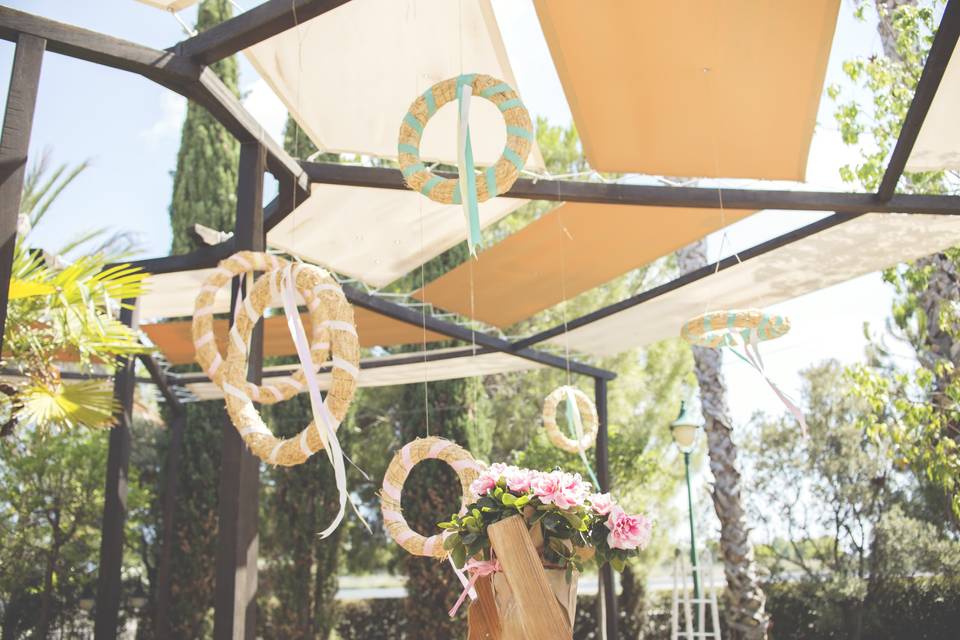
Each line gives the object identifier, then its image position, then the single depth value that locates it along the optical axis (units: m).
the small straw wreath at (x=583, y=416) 7.14
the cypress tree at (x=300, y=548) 11.04
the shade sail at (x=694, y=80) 4.16
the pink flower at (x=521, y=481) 2.65
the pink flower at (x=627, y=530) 2.68
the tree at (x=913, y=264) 6.07
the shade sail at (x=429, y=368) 8.95
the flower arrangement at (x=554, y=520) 2.60
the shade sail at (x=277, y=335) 8.13
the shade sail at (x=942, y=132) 4.38
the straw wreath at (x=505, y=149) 3.66
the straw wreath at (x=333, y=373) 3.51
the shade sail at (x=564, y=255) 6.19
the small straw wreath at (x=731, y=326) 5.09
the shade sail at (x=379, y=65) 4.37
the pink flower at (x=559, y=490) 2.59
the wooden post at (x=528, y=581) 2.32
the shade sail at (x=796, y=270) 5.88
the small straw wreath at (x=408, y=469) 4.25
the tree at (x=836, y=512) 10.22
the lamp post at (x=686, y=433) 8.01
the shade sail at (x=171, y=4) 4.07
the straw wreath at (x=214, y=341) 3.88
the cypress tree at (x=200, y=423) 10.77
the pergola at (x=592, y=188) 3.89
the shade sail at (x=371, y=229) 5.89
